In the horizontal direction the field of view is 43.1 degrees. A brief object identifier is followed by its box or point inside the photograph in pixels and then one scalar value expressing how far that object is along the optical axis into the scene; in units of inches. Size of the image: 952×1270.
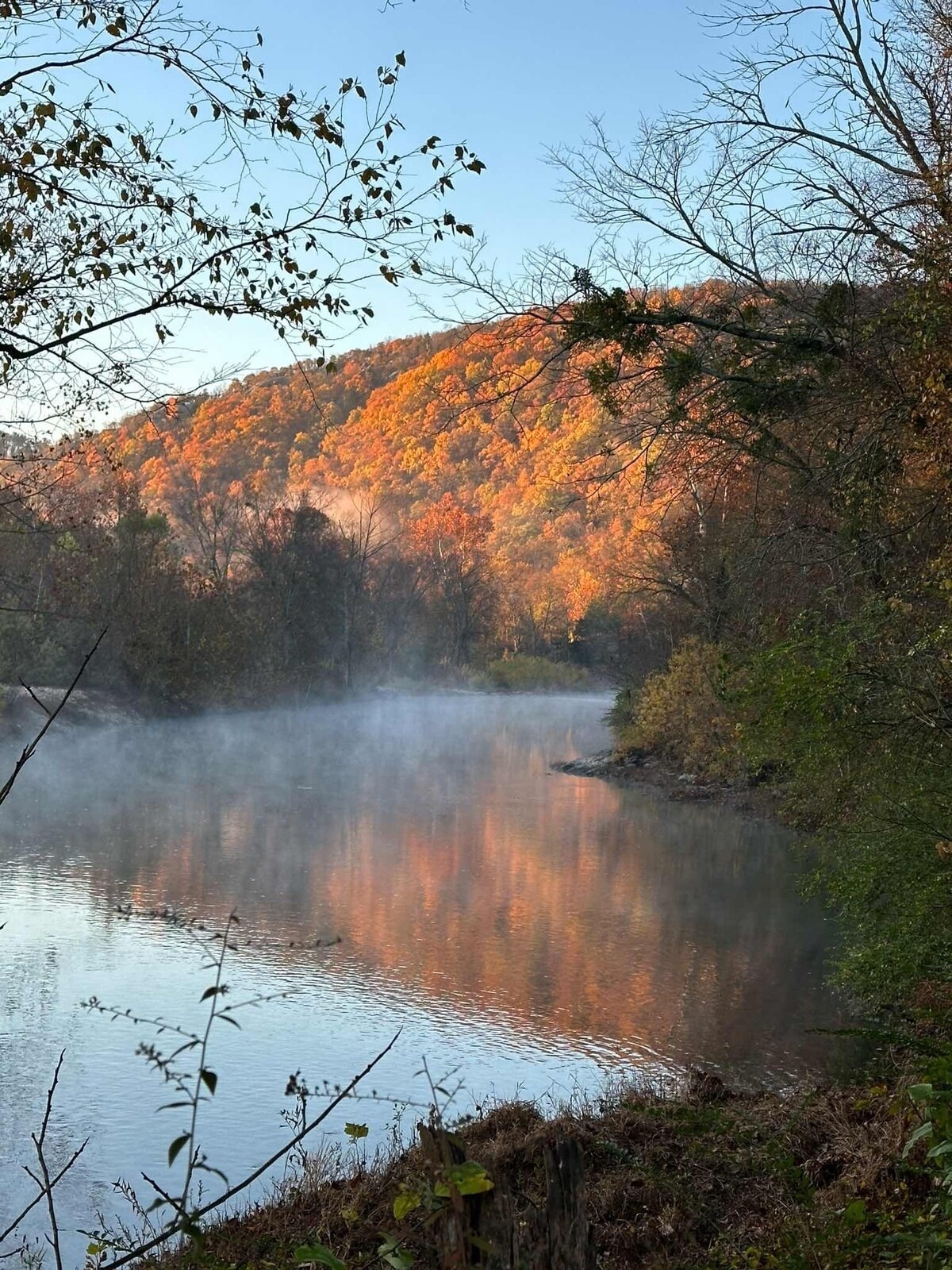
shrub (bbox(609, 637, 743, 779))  999.6
